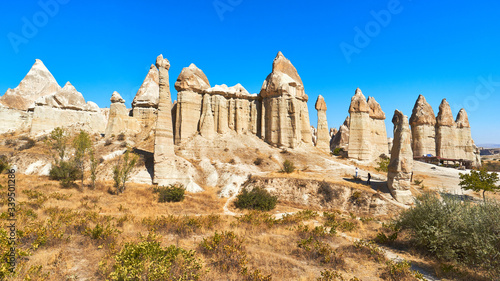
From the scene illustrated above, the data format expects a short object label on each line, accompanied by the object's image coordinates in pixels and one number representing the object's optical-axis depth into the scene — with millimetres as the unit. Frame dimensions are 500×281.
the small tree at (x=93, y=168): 20406
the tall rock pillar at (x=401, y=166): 19250
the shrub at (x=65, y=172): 21953
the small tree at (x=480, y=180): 19781
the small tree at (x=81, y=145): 21330
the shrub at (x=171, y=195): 19153
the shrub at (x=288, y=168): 25875
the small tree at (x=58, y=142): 22142
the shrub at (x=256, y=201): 18906
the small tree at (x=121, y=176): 20189
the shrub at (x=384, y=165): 27170
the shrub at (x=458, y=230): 7375
